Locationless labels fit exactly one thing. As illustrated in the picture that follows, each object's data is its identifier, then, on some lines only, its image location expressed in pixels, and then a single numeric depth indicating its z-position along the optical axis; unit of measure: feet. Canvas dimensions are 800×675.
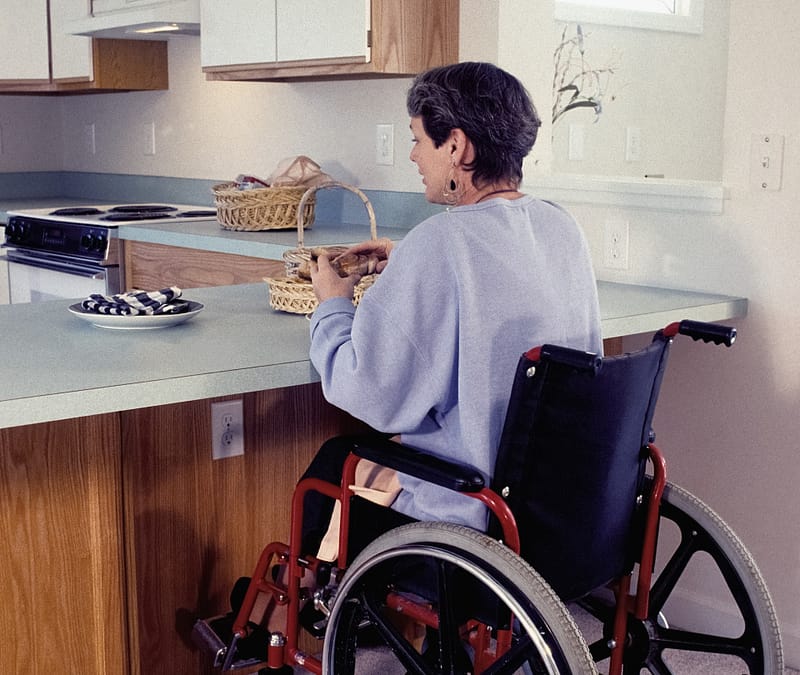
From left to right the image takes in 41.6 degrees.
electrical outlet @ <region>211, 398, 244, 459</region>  6.29
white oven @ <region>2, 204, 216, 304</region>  11.55
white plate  5.85
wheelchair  4.39
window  11.51
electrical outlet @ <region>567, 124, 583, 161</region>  11.68
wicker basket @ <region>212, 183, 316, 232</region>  10.48
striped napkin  5.91
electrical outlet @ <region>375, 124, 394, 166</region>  10.84
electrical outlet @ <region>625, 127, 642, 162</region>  12.22
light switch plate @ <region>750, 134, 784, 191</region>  7.28
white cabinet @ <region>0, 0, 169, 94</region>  13.32
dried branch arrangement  11.68
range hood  11.37
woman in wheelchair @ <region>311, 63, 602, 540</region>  4.65
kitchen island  5.04
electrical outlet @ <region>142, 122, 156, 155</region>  14.20
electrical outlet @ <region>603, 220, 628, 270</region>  8.36
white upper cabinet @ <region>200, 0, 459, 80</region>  9.50
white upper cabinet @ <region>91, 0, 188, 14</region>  11.77
